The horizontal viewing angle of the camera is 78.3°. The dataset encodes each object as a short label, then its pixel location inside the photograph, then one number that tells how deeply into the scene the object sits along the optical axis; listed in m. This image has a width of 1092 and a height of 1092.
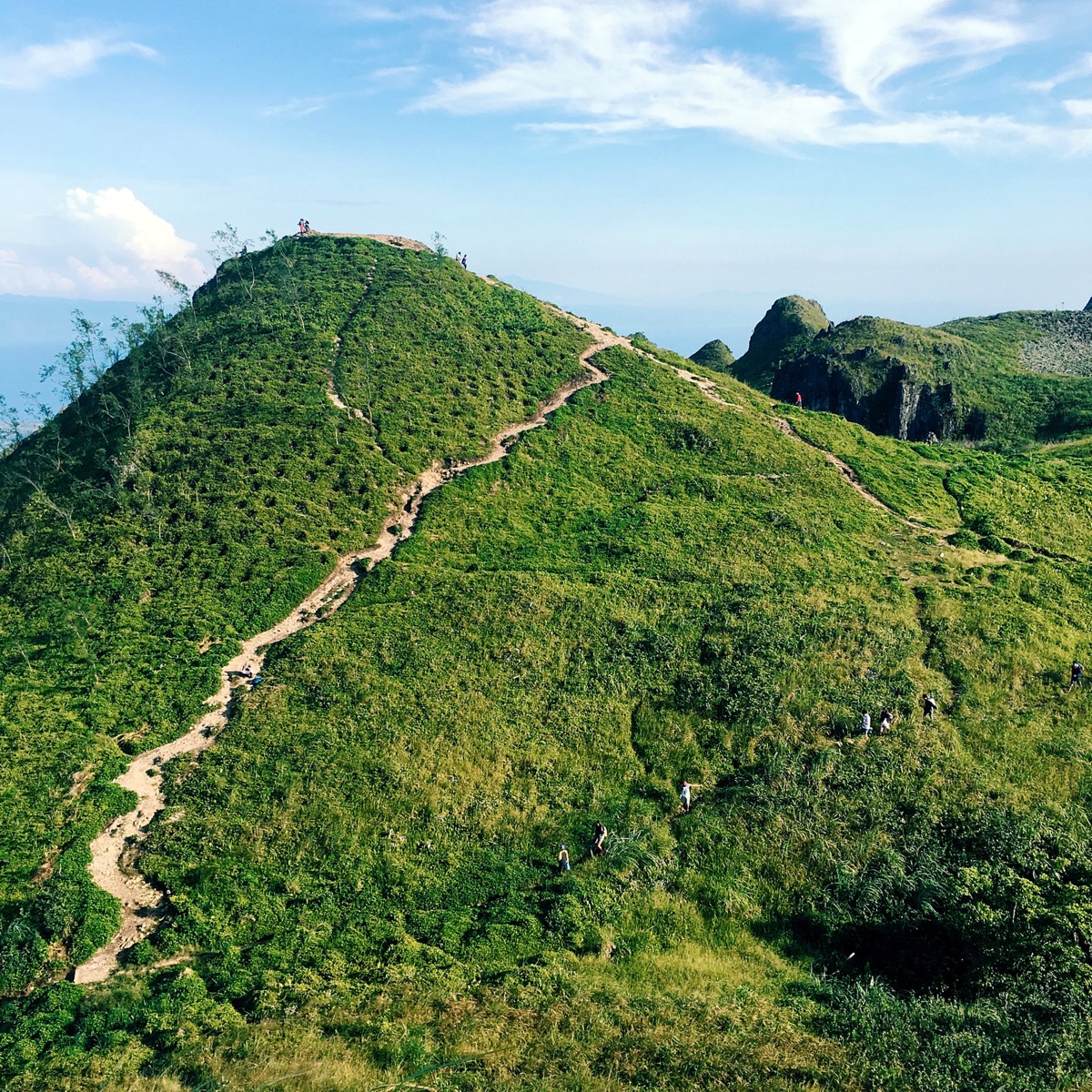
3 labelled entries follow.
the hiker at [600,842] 26.59
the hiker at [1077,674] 33.31
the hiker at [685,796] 28.61
